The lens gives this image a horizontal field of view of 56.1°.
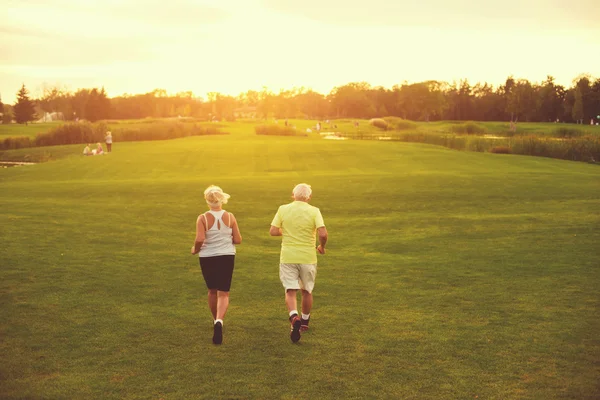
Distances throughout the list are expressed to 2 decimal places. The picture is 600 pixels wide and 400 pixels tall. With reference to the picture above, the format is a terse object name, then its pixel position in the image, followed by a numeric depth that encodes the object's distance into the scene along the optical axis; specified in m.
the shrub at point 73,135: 66.97
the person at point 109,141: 49.28
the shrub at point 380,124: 113.94
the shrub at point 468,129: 92.59
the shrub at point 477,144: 53.97
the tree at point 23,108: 125.06
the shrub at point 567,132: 80.05
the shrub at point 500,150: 50.00
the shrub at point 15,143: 65.94
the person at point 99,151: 48.21
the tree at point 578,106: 113.94
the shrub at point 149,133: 69.12
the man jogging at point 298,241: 8.73
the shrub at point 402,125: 109.80
